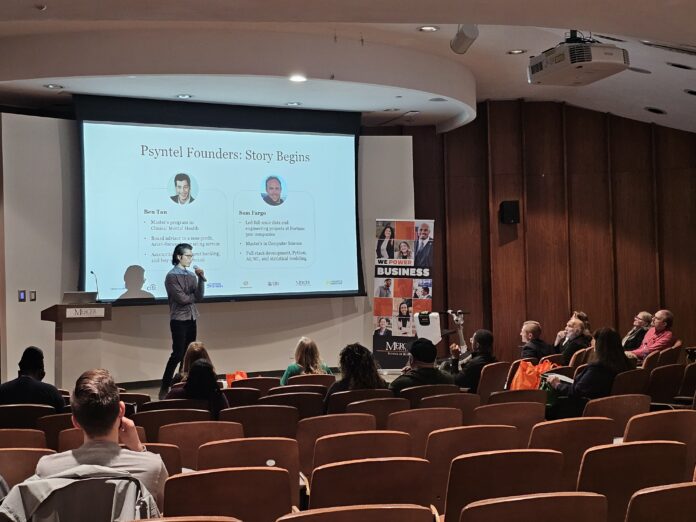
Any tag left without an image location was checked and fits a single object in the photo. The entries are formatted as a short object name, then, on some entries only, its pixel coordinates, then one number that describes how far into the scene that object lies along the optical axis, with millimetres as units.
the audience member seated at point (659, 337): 8664
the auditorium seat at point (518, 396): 5285
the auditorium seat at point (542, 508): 2322
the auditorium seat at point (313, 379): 6617
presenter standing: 9211
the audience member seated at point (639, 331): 9547
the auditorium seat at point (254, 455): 3457
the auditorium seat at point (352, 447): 3605
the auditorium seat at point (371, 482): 2943
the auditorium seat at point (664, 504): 2443
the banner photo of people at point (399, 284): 10914
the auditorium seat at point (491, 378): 6672
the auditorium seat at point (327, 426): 4324
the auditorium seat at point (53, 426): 4566
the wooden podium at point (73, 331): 7879
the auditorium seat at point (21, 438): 3988
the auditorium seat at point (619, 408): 4625
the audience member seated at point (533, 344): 8102
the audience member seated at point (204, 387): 5305
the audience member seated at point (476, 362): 6883
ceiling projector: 6621
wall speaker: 12234
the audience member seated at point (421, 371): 5938
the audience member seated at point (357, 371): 5738
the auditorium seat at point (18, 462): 3404
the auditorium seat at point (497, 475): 3049
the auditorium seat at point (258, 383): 6809
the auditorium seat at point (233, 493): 2801
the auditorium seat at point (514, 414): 4570
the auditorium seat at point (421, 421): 4414
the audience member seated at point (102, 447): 2645
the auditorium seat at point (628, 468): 3064
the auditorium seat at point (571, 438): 3768
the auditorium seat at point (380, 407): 4953
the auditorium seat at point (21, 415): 4875
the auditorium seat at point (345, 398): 5305
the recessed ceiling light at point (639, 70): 9789
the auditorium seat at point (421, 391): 5605
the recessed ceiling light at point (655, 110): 11469
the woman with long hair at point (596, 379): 5812
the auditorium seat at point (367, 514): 2250
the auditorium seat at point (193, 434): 4059
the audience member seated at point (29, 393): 5402
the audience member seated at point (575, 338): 8125
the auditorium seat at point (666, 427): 3844
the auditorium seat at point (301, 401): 5316
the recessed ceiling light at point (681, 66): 9062
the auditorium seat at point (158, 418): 4590
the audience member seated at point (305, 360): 7023
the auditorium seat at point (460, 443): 3689
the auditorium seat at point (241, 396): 5762
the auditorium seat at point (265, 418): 4629
